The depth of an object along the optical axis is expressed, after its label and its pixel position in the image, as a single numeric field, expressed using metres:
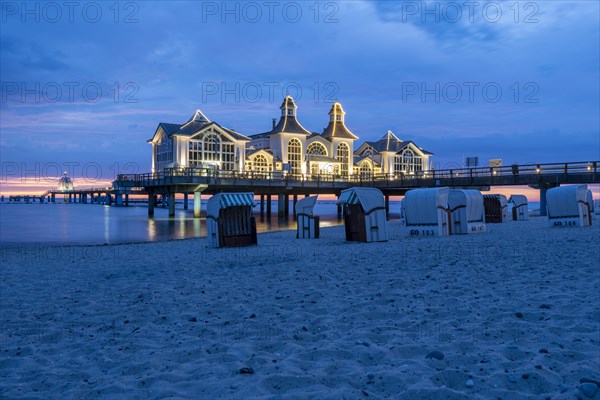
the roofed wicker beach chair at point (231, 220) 15.74
